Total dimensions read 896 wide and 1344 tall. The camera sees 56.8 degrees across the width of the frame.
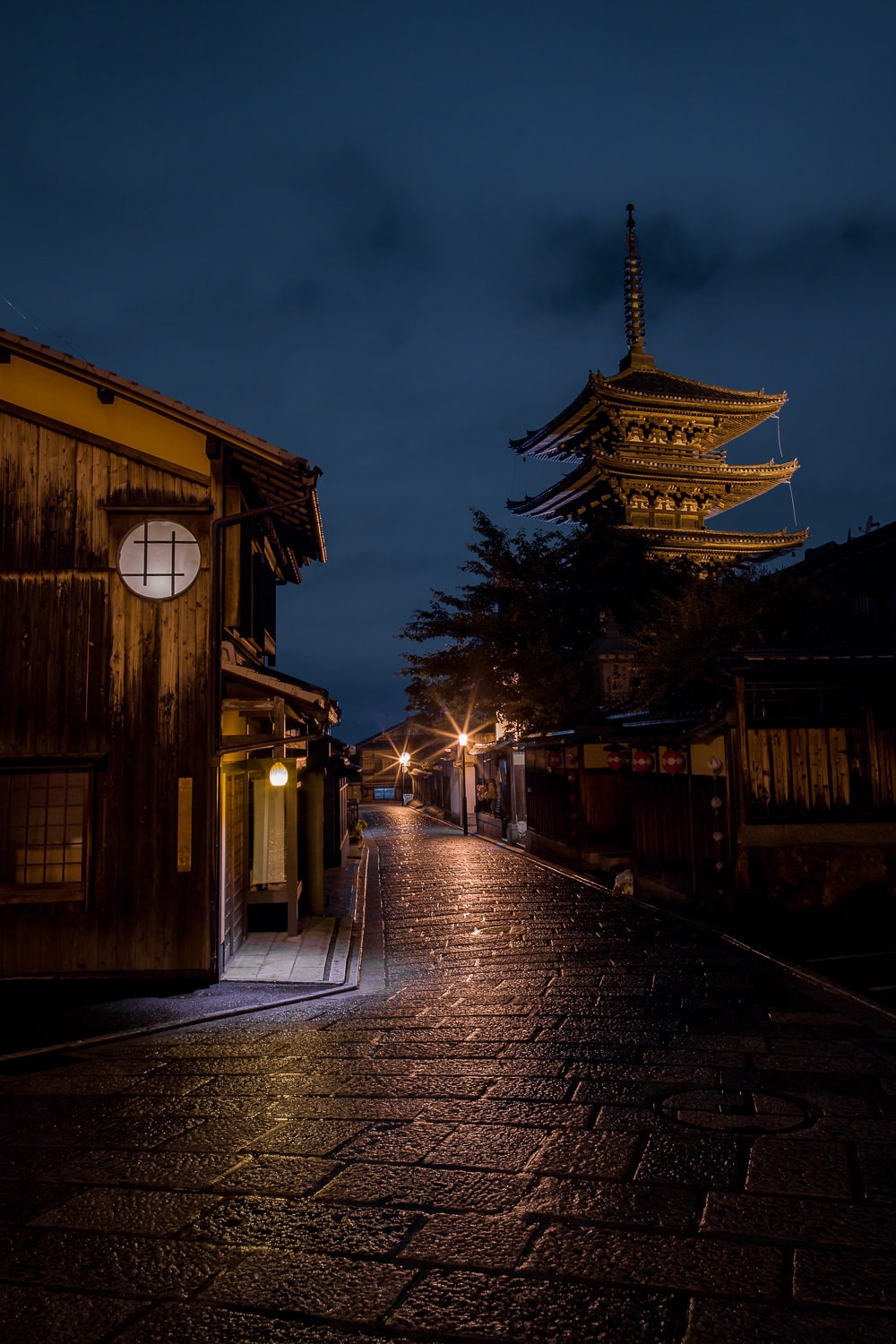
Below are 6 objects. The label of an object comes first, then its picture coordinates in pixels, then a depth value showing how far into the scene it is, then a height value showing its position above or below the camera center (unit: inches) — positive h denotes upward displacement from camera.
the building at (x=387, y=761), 3100.9 +61.4
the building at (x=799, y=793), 508.4 -16.9
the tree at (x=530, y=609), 1053.8 +209.7
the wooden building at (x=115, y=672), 411.8 +56.5
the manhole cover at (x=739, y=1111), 225.5 -96.7
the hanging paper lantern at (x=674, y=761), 603.5 +5.9
